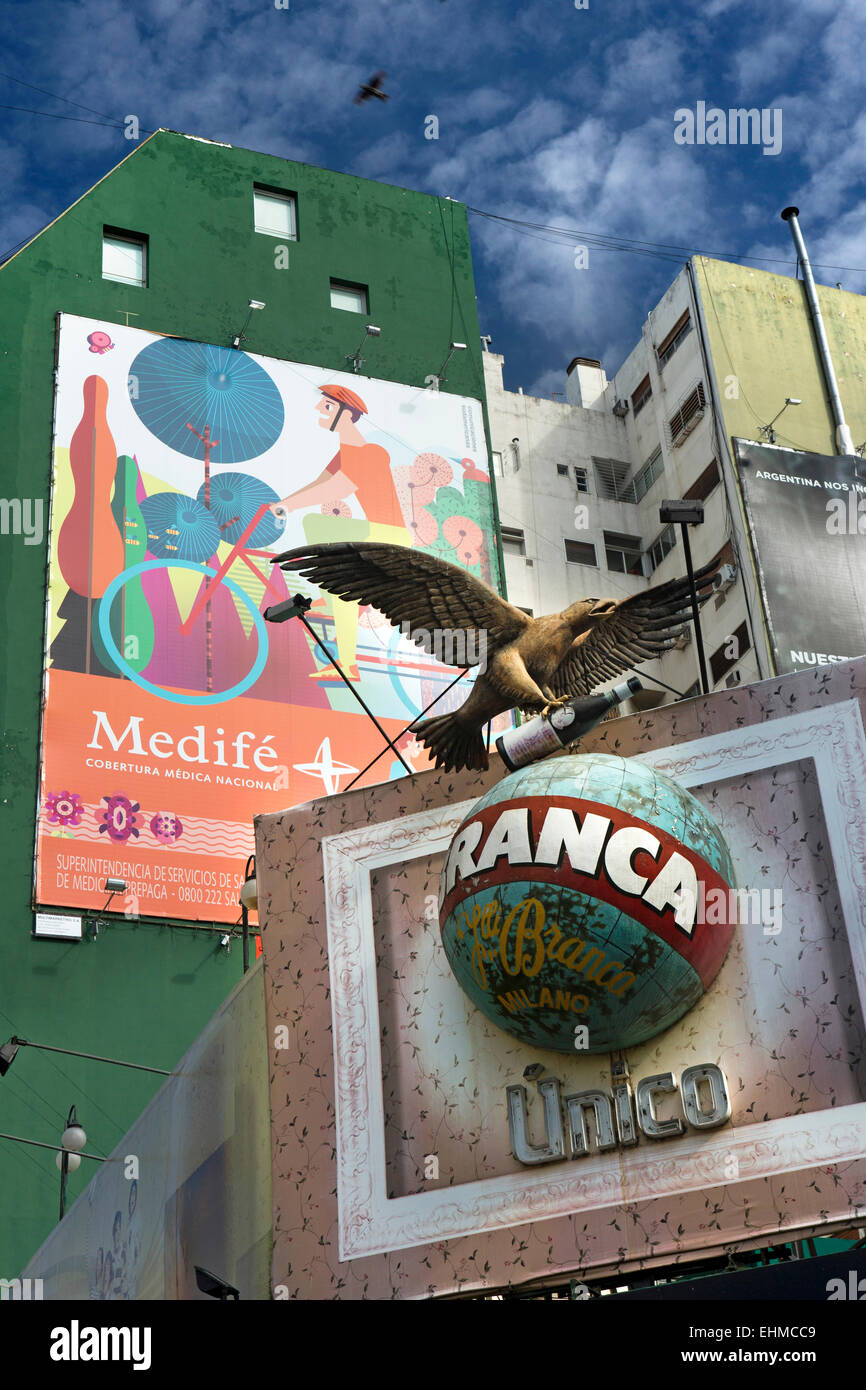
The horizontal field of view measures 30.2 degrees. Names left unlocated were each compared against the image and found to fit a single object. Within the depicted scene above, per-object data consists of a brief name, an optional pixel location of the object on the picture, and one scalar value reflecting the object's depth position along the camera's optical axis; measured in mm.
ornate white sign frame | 13875
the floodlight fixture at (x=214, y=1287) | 15867
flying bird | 20188
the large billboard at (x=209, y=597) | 30578
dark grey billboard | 37094
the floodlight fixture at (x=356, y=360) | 37938
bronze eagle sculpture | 16859
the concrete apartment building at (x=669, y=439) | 41312
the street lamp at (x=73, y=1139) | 23328
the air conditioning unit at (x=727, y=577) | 38938
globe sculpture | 13984
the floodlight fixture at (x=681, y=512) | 16766
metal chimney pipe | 41531
